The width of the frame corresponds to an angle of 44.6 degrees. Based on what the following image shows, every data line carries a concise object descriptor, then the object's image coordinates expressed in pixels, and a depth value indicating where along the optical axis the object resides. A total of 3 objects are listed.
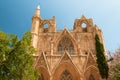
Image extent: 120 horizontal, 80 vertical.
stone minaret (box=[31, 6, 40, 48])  28.28
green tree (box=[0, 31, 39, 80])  12.30
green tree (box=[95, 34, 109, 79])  19.12
